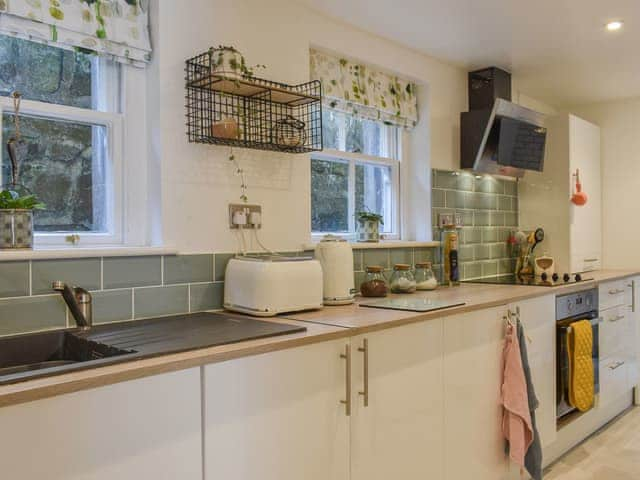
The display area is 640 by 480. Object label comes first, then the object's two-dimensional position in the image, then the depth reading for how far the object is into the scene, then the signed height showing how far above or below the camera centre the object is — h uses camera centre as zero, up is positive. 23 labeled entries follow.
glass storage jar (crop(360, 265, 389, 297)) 2.54 -0.21
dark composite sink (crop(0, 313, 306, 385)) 1.42 -0.27
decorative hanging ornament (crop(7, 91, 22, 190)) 1.66 +0.31
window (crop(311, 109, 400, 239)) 2.79 +0.36
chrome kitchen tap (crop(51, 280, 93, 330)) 1.61 -0.18
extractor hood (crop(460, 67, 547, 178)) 3.23 +0.67
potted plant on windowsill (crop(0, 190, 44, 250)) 1.56 +0.07
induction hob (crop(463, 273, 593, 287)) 3.01 -0.25
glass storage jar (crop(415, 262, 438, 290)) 2.84 -0.20
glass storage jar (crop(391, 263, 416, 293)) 2.73 -0.20
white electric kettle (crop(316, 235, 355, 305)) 2.25 -0.13
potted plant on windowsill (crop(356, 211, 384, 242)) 2.84 +0.07
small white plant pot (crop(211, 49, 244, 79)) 1.95 +0.65
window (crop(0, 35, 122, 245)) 1.76 +0.37
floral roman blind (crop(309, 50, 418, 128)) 2.64 +0.79
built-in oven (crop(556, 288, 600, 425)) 2.80 -0.52
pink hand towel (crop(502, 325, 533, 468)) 2.35 -0.72
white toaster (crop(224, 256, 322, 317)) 1.92 -0.16
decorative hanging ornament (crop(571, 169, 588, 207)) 3.75 +0.29
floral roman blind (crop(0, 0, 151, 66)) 1.66 +0.71
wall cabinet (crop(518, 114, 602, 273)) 3.71 +0.29
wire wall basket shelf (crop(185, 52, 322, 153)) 2.00 +0.54
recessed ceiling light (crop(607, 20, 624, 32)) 2.65 +1.06
